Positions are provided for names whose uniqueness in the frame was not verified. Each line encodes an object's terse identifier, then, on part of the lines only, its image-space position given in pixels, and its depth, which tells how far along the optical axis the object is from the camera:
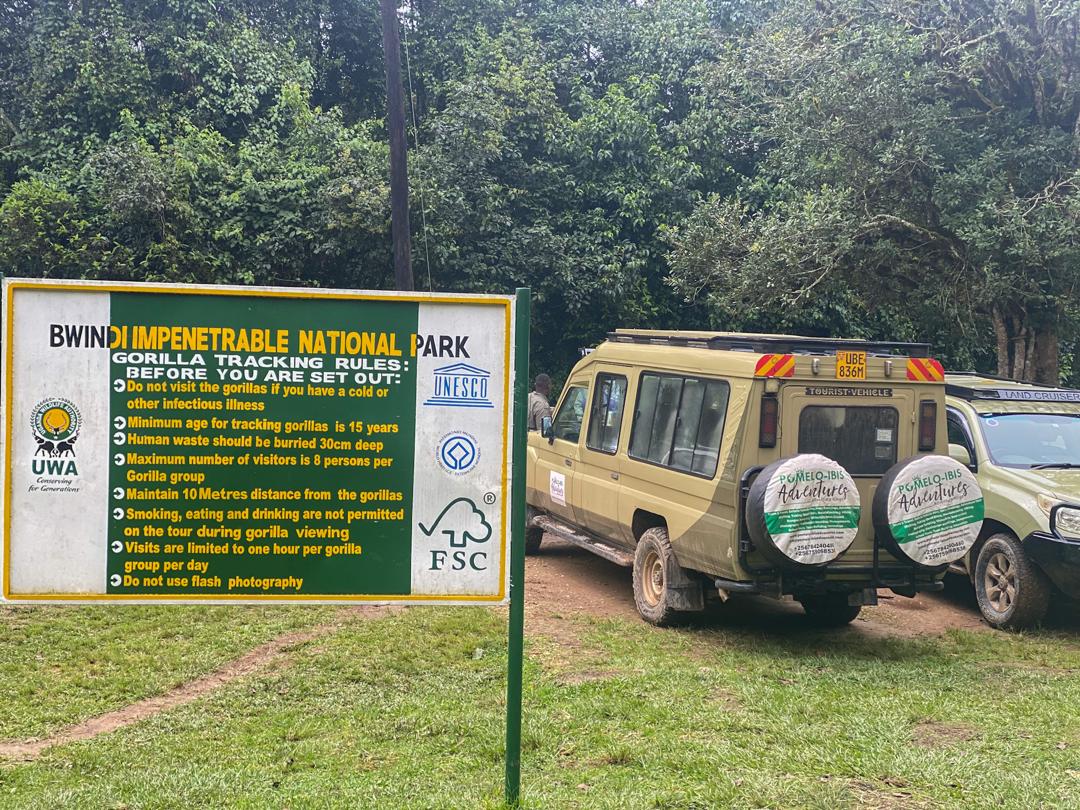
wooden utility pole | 15.24
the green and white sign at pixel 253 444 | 4.35
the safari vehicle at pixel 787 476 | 7.37
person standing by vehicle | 11.58
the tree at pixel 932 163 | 13.37
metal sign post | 4.32
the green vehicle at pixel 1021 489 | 8.56
